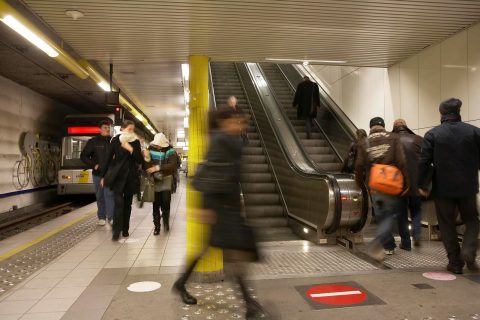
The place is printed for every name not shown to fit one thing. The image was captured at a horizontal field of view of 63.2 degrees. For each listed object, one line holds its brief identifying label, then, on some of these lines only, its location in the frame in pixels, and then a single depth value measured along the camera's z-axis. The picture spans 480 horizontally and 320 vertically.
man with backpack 4.06
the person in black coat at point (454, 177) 4.01
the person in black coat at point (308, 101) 9.71
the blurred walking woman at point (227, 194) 2.87
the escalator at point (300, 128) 8.95
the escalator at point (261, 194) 7.18
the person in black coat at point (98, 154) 7.00
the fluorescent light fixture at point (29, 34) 4.86
